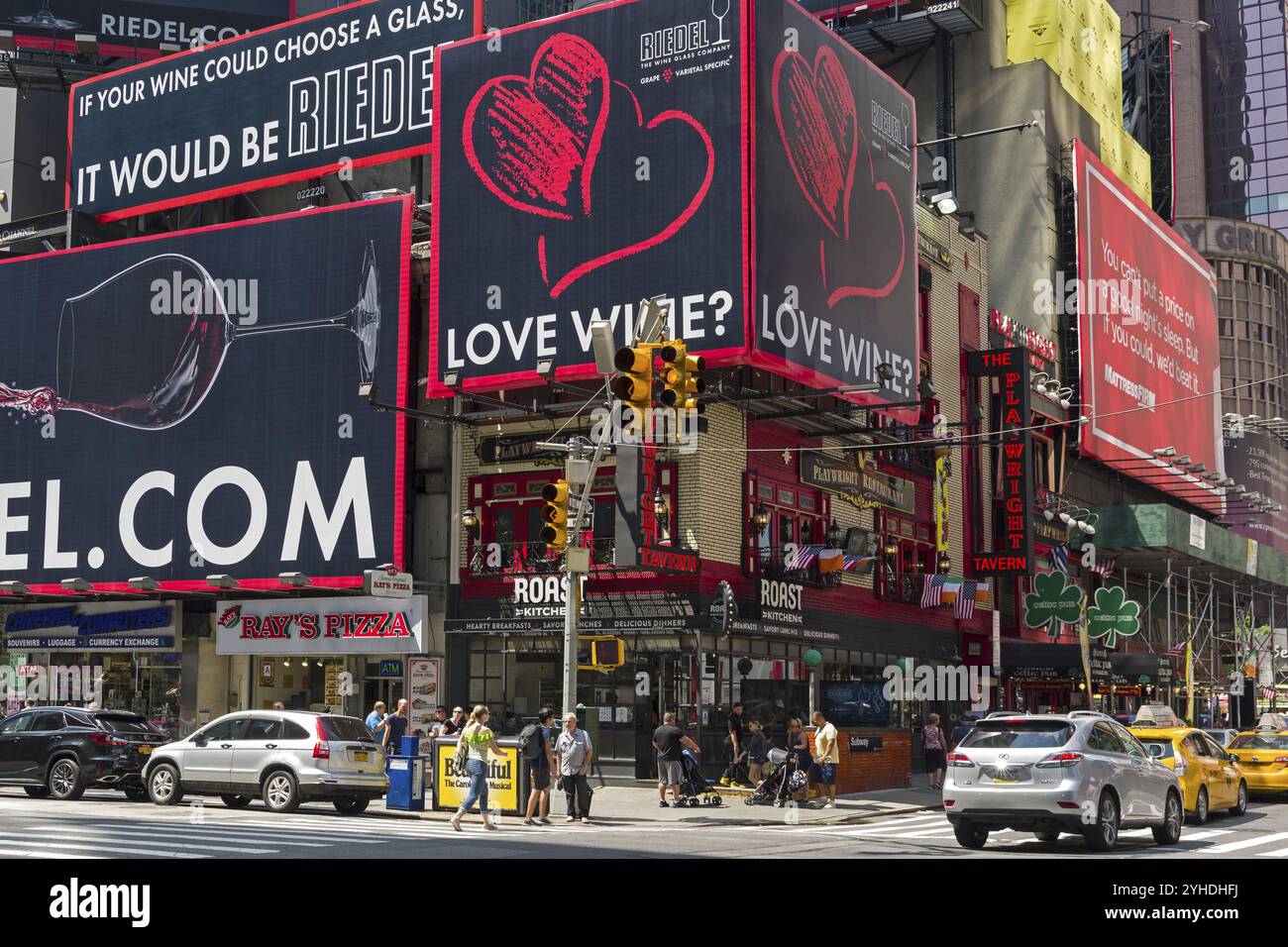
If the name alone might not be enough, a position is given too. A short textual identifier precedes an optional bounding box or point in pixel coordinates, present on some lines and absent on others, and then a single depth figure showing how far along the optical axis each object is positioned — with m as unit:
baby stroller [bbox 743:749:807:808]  29.19
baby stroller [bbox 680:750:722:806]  29.52
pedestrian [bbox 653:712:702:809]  28.70
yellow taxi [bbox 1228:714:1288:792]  30.89
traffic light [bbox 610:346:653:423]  19.77
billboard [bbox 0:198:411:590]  39.59
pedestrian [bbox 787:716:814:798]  29.34
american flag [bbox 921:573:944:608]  45.81
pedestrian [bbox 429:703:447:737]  37.56
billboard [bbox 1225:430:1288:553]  110.25
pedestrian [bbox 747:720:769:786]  31.14
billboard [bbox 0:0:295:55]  58.94
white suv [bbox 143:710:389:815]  25.98
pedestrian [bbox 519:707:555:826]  25.48
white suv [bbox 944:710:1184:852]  19.28
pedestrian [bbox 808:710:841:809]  29.66
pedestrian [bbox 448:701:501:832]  24.25
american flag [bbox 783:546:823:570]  37.97
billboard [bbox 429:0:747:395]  35.31
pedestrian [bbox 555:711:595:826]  25.69
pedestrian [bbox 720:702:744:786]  31.62
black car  28.16
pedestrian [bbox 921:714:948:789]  34.28
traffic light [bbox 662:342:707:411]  19.53
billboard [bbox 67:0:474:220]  44.19
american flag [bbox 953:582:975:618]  46.75
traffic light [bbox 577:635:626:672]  25.31
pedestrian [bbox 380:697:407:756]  31.17
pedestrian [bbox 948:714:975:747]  35.06
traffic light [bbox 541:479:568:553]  22.95
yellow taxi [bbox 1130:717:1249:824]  25.44
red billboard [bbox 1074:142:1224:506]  60.75
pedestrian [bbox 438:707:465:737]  31.00
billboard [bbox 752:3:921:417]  35.72
